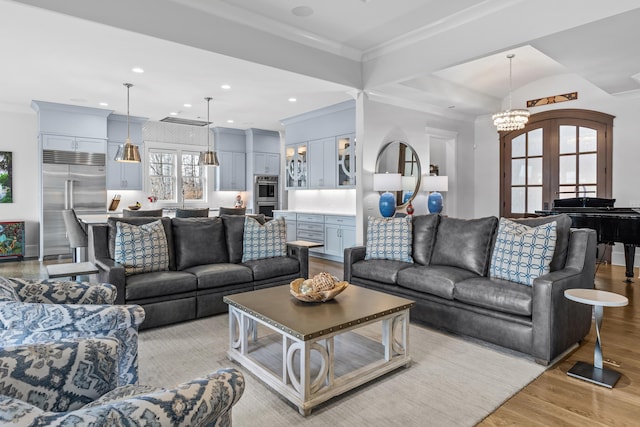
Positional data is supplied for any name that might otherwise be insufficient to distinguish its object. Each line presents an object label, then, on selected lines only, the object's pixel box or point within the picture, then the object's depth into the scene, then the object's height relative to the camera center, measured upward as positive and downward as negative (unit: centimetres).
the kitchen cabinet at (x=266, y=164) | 963 +108
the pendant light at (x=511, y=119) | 602 +139
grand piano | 429 -21
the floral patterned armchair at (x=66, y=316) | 153 -50
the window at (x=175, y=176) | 884 +72
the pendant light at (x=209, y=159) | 627 +77
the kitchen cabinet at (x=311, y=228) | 720 -45
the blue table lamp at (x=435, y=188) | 663 +30
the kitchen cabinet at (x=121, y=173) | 779 +68
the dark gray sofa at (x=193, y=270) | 340 -66
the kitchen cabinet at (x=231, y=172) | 939 +85
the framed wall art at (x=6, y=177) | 722 +56
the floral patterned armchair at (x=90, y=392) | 77 -48
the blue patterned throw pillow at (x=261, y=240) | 433 -41
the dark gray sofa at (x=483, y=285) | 272 -68
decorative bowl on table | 264 -60
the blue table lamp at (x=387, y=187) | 580 +28
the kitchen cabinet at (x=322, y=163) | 707 +81
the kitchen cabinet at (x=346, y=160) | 663 +80
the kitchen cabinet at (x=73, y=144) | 693 +118
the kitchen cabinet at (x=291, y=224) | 786 -40
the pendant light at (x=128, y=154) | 555 +77
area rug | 209 -115
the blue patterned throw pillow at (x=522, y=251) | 297 -38
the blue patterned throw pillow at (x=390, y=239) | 405 -37
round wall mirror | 622 +68
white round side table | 243 -100
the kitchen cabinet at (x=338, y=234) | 656 -51
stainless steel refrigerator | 698 +29
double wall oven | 961 +30
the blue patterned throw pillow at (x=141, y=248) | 355 -41
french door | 665 +85
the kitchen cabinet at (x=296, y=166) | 779 +84
